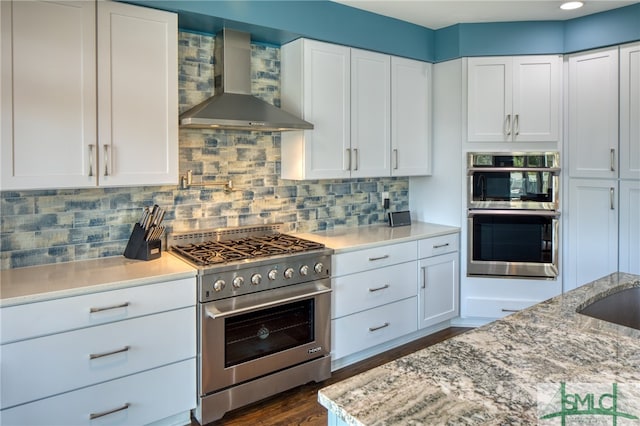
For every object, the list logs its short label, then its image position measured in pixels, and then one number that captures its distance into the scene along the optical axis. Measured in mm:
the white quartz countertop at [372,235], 3165
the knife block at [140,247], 2629
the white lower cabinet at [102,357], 1983
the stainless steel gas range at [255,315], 2477
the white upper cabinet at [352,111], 3193
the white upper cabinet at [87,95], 2154
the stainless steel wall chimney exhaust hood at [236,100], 2706
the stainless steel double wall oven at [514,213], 3717
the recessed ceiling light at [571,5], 3216
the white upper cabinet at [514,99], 3656
